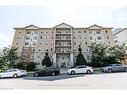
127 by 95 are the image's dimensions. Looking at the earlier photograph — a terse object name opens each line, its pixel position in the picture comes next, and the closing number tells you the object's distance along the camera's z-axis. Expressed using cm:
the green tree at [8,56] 1325
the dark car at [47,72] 877
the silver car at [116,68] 917
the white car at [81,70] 897
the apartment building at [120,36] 1930
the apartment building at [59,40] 1646
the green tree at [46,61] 1526
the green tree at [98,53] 1336
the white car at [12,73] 865
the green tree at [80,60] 1463
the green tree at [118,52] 1393
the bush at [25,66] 1319
